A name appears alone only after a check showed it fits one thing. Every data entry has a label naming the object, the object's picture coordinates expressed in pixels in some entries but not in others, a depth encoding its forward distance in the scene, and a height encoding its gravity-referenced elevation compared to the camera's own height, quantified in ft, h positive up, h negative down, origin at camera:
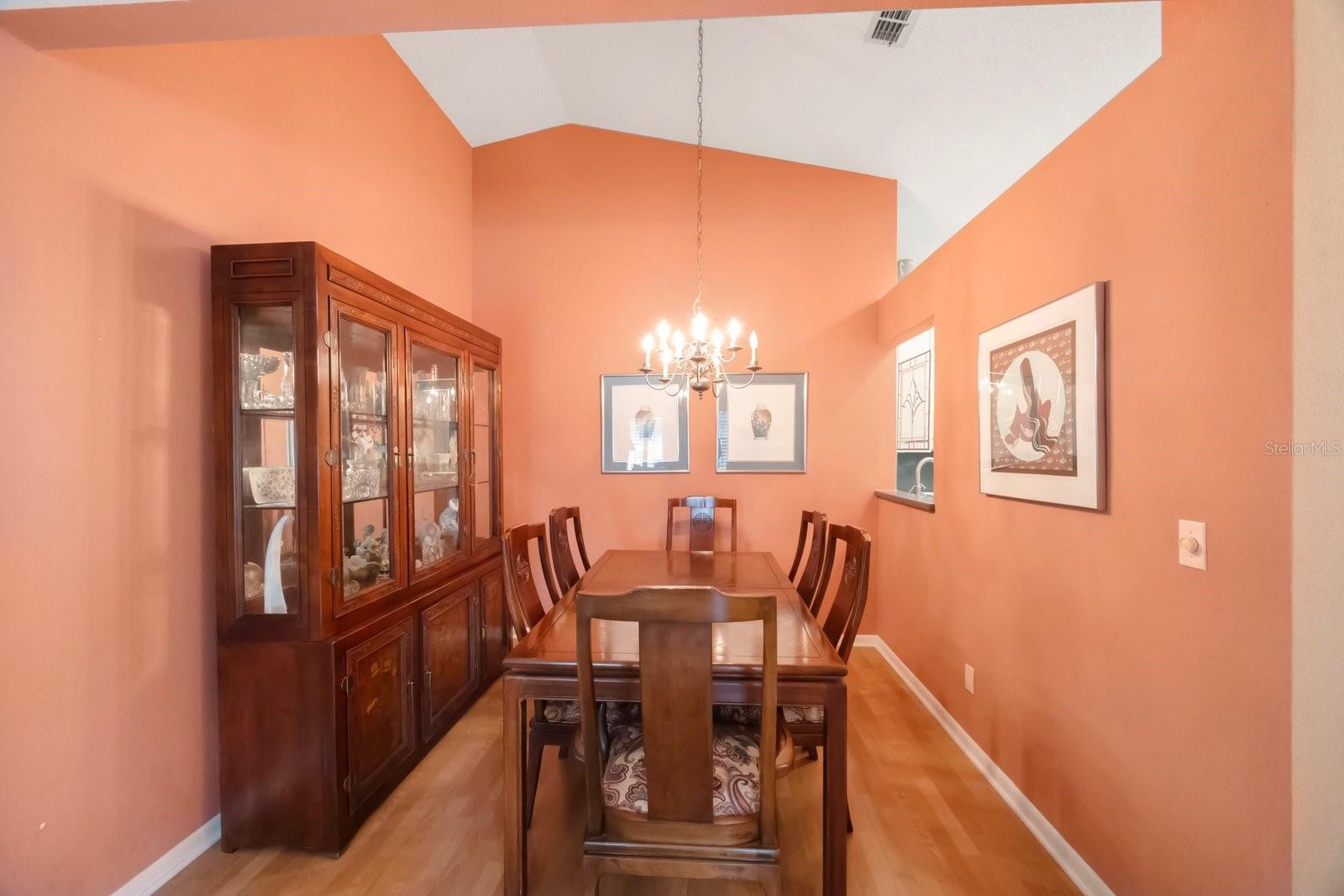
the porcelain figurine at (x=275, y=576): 6.16 -1.51
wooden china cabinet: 6.05 -1.29
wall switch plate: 4.32 -0.87
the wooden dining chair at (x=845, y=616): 5.97 -2.02
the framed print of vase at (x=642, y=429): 12.27 +0.25
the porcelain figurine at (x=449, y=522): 9.15 -1.36
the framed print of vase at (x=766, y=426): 12.17 +0.30
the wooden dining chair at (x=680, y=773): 4.07 -2.75
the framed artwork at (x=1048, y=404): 5.44 +0.38
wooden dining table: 4.95 -2.24
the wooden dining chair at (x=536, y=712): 6.19 -3.11
